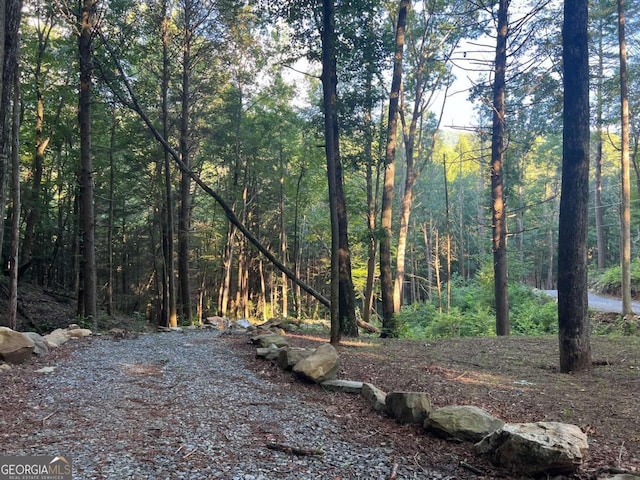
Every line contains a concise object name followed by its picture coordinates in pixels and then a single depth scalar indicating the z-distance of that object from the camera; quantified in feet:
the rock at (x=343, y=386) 16.67
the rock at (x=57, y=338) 24.53
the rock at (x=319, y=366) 17.81
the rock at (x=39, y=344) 21.20
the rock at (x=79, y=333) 28.95
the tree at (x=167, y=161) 45.14
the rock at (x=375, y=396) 14.44
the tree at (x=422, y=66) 51.06
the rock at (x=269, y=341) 25.32
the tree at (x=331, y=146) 24.20
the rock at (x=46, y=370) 18.29
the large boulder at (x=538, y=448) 8.73
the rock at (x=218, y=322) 48.01
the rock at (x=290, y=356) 19.85
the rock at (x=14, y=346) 18.76
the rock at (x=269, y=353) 22.35
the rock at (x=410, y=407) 12.71
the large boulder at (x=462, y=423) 11.18
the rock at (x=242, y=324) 44.83
